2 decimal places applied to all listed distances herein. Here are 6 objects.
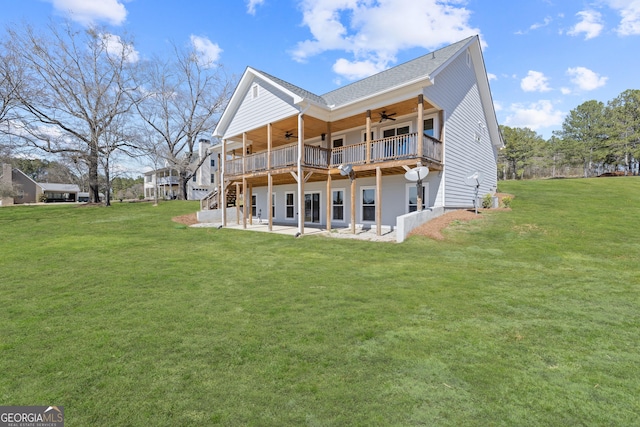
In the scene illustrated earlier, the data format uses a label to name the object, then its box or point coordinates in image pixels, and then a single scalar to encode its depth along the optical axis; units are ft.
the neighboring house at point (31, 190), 142.00
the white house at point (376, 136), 39.22
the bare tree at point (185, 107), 104.22
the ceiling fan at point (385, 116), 42.98
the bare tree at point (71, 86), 73.67
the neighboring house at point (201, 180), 141.59
